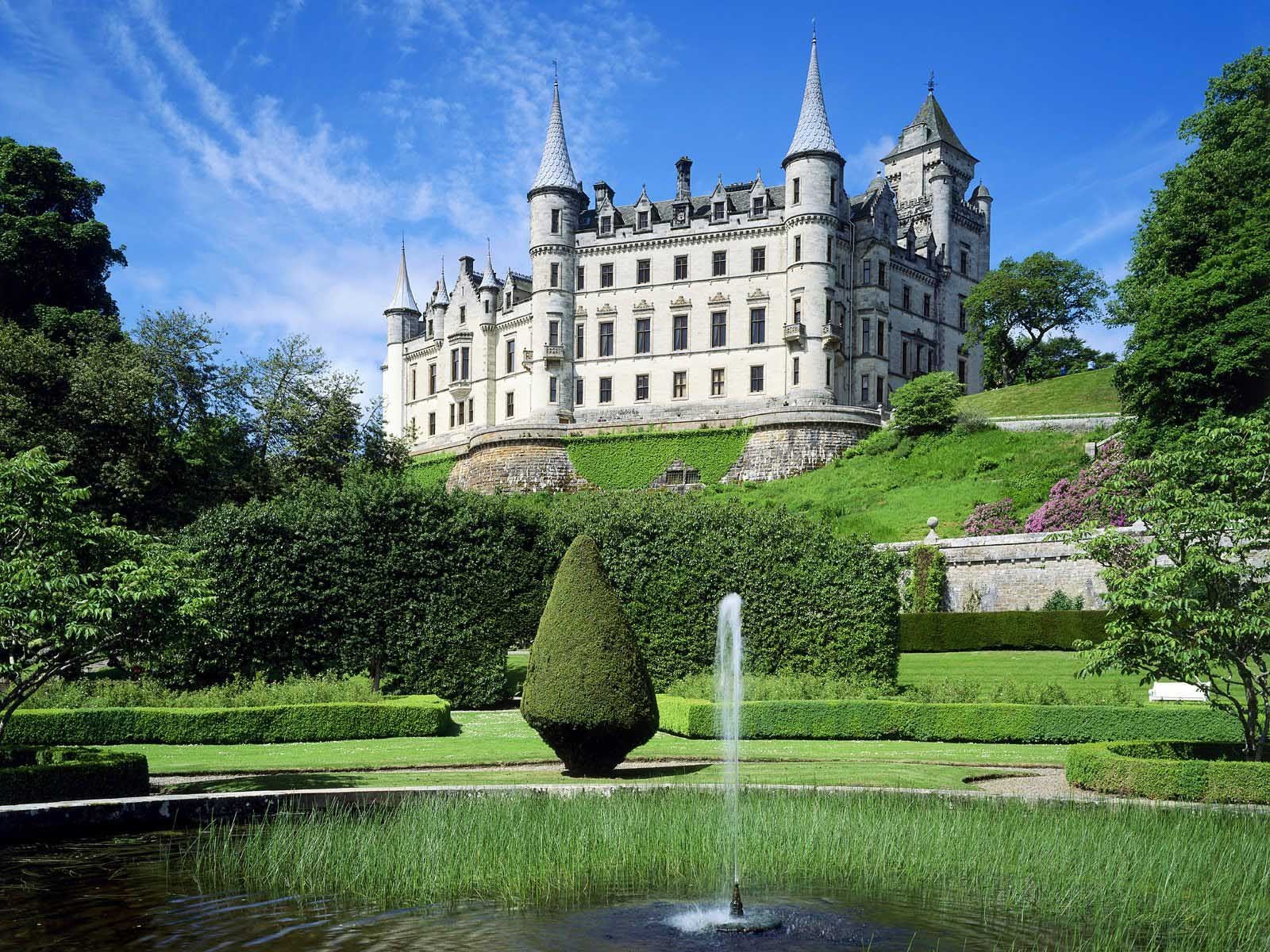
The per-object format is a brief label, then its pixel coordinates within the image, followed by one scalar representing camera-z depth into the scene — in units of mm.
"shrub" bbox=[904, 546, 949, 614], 35219
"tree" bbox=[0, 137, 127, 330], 38562
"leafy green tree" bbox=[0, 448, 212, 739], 12352
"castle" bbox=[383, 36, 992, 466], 60156
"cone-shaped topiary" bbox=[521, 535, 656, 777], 14586
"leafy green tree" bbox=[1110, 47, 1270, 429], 34625
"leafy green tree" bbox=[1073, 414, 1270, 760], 14594
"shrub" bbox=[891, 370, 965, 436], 51312
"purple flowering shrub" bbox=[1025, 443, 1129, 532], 37188
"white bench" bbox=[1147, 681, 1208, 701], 21266
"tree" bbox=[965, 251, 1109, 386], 66625
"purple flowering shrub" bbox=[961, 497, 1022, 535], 39375
